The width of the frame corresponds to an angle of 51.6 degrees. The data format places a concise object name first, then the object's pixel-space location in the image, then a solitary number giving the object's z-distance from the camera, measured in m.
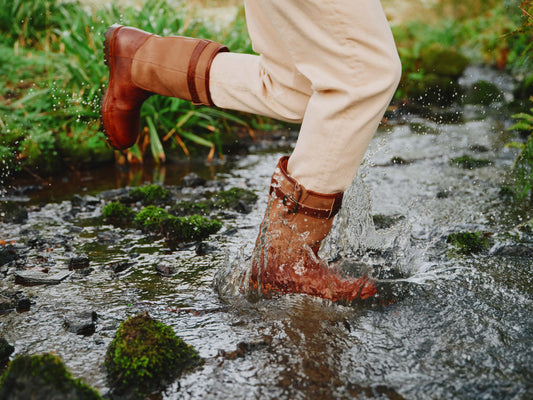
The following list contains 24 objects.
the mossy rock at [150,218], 2.99
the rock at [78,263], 2.48
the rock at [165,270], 2.41
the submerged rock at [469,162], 4.17
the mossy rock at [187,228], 2.85
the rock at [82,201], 3.44
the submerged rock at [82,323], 1.87
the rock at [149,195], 3.52
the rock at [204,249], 2.66
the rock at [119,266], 2.44
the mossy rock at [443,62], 8.55
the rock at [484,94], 6.98
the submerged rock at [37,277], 2.29
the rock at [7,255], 2.51
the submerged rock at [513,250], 2.49
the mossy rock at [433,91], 7.37
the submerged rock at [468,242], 2.55
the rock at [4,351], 1.69
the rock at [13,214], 3.11
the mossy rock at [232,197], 3.40
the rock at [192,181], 3.94
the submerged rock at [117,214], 3.18
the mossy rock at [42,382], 1.34
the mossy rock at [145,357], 1.58
